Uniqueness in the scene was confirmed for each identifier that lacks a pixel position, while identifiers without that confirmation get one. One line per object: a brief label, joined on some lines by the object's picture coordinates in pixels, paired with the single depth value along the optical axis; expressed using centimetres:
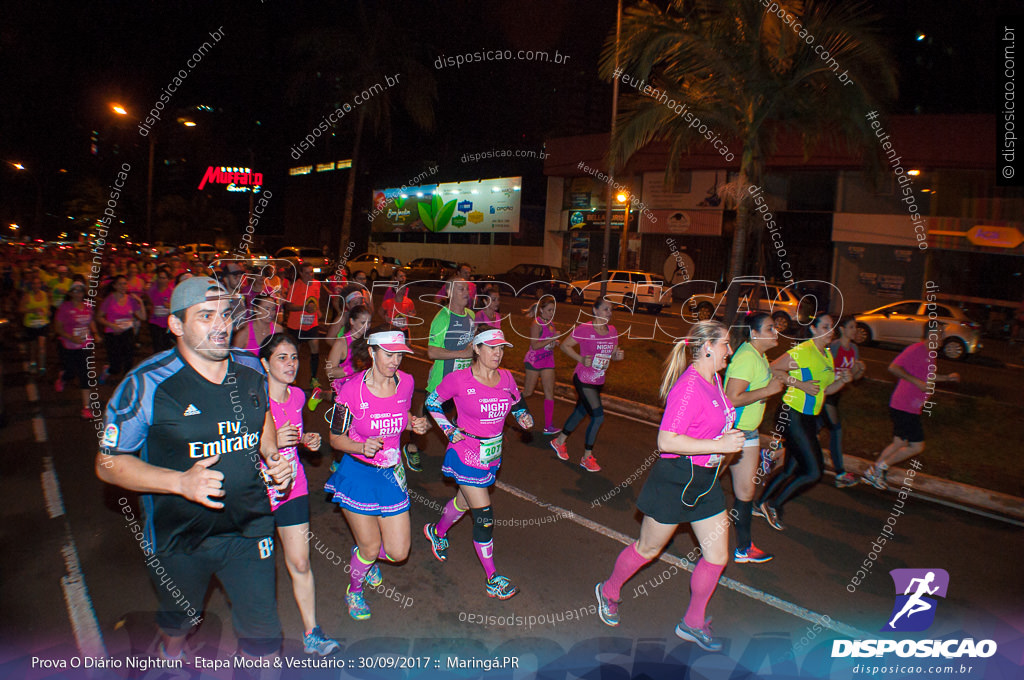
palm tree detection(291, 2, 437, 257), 2555
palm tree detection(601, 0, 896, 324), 1073
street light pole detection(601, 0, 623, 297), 2266
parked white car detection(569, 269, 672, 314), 2641
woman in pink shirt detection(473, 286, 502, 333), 815
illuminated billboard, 4031
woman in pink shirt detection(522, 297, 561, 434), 840
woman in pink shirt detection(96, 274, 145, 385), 1013
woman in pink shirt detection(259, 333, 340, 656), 374
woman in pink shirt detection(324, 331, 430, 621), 409
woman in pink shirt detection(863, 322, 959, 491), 667
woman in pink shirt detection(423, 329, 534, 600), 456
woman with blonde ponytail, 391
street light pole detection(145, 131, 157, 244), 2931
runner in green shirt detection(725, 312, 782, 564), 492
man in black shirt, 270
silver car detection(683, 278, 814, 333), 1781
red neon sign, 3644
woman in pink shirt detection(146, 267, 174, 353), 1081
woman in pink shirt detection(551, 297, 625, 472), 749
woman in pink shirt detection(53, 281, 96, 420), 959
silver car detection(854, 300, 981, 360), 1856
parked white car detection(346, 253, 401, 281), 3512
